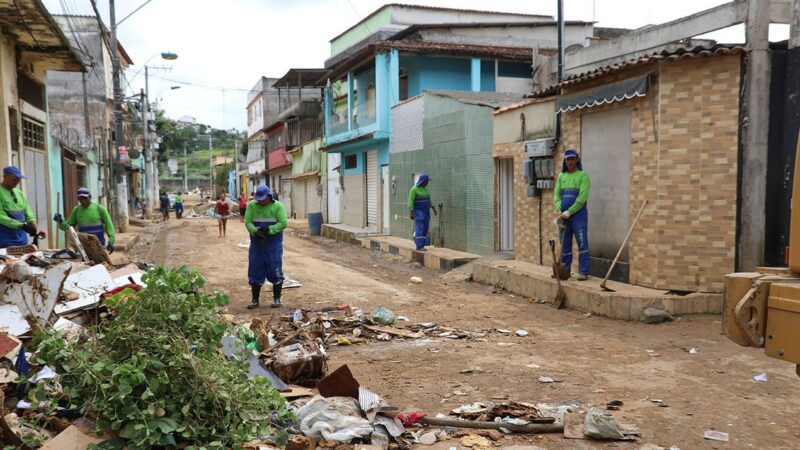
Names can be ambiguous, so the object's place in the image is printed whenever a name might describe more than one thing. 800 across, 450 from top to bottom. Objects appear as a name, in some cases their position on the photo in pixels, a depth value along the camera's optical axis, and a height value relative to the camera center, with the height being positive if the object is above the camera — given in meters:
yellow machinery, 3.35 -0.69
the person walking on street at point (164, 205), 35.22 -0.98
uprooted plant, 3.53 -1.11
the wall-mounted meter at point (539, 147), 11.20 +0.66
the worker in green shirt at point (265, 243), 9.22 -0.83
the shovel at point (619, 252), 8.75 -1.00
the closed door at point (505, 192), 13.52 -0.16
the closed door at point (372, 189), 22.38 -0.11
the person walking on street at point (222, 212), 22.62 -0.89
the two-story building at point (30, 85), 9.81 +1.93
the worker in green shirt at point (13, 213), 8.27 -0.33
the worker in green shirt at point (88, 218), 10.17 -0.48
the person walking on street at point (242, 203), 33.31 -0.88
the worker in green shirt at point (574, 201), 9.50 -0.26
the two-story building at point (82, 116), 17.95 +3.39
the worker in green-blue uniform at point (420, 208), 14.97 -0.54
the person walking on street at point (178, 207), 36.66 -1.14
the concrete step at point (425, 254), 13.67 -1.61
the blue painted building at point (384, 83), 20.22 +3.48
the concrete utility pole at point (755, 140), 7.98 +0.54
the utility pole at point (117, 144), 21.33 +1.62
